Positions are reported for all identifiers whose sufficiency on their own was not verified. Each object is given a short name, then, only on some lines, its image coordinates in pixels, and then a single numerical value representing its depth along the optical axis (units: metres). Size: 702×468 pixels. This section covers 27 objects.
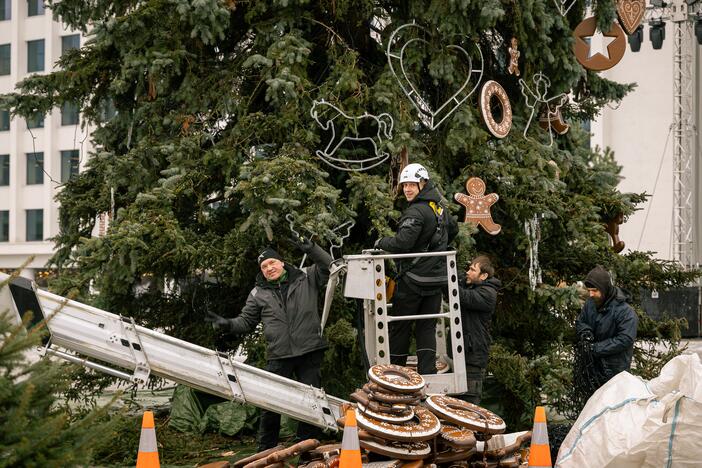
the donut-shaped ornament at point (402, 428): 12.76
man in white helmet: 14.97
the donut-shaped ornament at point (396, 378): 13.07
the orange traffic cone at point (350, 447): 11.13
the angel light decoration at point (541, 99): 20.15
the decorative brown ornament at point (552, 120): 21.05
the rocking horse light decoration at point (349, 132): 18.38
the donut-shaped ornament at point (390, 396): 13.07
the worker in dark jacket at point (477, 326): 15.65
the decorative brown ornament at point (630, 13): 20.84
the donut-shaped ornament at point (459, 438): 13.32
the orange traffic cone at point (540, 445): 12.15
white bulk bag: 11.88
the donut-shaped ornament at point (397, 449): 12.80
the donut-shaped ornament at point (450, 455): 13.36
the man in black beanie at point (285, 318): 15.10
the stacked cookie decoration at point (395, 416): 12.82
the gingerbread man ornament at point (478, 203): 18.55
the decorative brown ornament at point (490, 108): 19.17
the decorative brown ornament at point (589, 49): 19.97
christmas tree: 17.84
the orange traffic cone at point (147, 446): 11.61
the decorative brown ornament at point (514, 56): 19.40
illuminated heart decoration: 18.93
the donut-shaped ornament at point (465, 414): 13.61
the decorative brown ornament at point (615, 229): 20.53
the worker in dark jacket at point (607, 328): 14.75
